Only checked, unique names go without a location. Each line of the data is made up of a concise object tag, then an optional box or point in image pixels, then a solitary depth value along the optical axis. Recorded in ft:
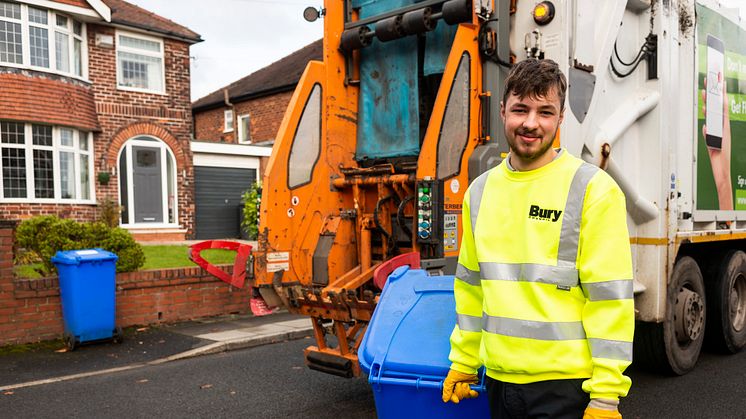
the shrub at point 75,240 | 23.71
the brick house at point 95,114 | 46.21
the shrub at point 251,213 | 41.60
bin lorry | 13.62
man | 6.22
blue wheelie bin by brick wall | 20.74
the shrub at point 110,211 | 48.75
